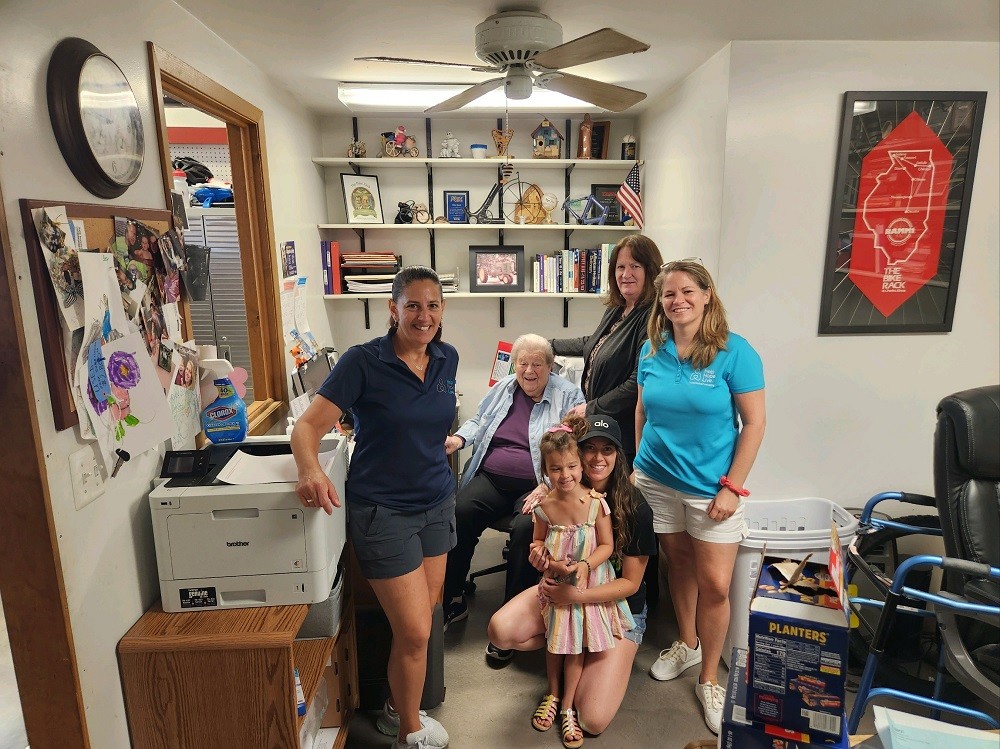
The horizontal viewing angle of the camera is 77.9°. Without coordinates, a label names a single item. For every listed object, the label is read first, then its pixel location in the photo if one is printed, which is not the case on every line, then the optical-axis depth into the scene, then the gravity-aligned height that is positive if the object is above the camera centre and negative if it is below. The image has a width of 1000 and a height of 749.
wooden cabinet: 1.49 -1.01
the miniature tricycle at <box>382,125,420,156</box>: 3.68 +0.68
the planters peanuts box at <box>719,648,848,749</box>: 1.21 -0.94
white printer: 1.59 -0.72
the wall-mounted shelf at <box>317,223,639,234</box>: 3.68 +0.19
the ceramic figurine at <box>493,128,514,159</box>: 3.67 +0.69
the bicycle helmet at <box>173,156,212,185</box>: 3.08 +0.46
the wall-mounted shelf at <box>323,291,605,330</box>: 3.73 -0.22
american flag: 3.66 +0.35
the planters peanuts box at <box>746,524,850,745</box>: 1.17 -0.77
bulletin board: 1.21 -0.11
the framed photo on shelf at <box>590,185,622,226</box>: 3.89 +0.36
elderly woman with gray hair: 2.65 -0.82
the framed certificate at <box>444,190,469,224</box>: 3.89 +0.32
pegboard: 3.48 +0.60
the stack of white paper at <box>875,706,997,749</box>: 1.07 -0.84
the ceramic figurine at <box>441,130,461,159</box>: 3.72 +0.66
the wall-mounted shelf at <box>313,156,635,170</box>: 3.62 +0.57
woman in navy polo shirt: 1.72 -0.53
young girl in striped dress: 2.01 -0.96
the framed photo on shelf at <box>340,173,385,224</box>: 3.74 +0.37
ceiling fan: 1.85 +0.63
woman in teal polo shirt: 2.03 -0.59
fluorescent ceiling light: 2.98 +0.81
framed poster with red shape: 2.49 +0.17
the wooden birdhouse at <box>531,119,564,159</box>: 3.72 +0.69
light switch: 1.33 -0.46
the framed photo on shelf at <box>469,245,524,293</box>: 3.89 -0.06
